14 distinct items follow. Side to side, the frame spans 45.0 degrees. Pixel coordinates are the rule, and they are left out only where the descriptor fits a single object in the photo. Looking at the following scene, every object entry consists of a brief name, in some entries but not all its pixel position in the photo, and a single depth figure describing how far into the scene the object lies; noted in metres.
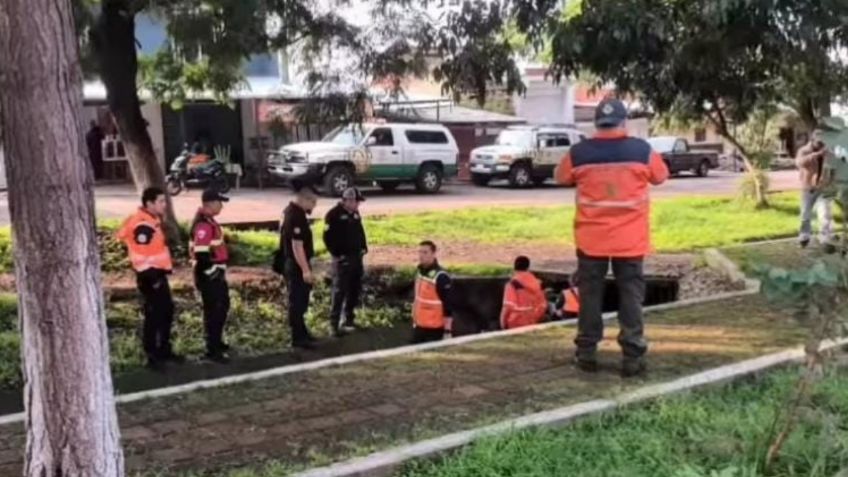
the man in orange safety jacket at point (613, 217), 6.54
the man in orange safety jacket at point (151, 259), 8.24
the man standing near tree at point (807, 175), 12.44
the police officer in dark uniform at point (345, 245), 10.65
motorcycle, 26.61
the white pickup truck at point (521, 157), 32.72
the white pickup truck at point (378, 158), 27.48
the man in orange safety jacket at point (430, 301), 9.59
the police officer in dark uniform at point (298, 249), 9.41
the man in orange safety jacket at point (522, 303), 9.73
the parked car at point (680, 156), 41.09
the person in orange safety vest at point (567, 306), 9.80
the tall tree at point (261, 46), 9.76
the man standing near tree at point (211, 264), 8.48
